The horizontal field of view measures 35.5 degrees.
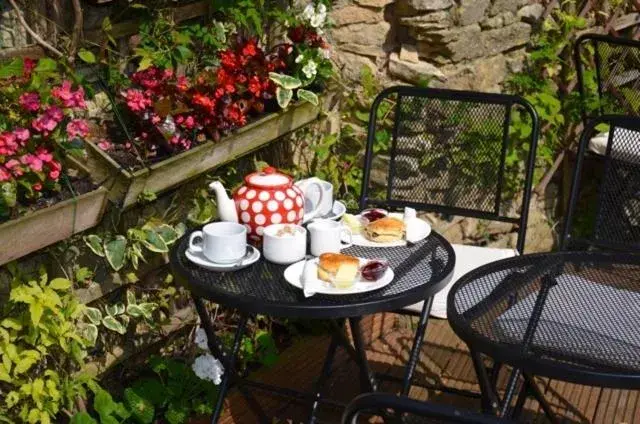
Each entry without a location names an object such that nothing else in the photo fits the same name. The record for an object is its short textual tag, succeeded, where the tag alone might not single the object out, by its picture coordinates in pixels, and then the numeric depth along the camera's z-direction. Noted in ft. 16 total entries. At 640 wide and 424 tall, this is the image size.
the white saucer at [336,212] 9.71
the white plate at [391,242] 9.29
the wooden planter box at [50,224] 8.67
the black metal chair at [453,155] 11.12
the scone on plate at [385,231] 9.31
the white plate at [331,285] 8.01
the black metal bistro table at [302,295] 7.94
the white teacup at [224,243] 8.45
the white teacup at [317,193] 9.56
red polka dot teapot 8.89
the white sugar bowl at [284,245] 8.55
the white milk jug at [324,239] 8.76
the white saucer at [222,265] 8.50
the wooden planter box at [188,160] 9.76
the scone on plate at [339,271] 8.07
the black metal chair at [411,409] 4.43
